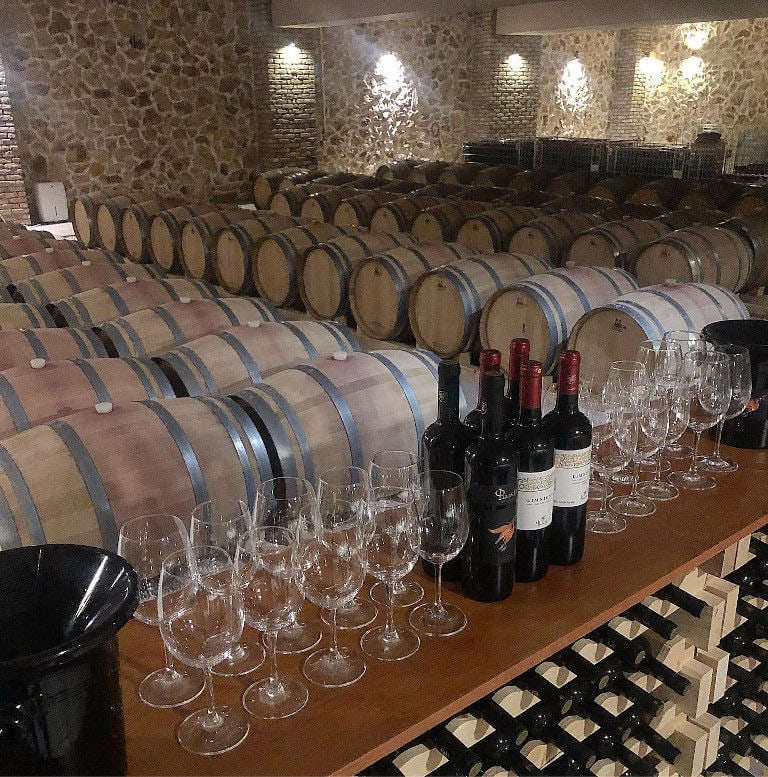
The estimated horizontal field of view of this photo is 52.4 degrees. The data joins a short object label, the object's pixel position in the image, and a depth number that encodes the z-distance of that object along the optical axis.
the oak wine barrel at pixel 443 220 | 6.30
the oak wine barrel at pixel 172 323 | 3.13
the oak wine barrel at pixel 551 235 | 5.43
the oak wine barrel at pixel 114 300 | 3.67
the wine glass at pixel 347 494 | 1.43
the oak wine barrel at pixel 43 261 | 4.53
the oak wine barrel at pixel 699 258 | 4.57
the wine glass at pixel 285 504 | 1.37
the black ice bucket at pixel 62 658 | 0.91
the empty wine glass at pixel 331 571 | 1.29
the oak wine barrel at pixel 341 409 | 2.11
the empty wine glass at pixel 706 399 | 1.98
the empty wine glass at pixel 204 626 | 1.15
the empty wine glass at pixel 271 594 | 1.23
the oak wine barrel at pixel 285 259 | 5.52
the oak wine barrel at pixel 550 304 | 3.85
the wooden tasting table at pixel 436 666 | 1.16
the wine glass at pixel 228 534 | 1.29
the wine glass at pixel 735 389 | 2.03
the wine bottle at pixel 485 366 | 1.49
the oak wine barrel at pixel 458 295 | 4.38
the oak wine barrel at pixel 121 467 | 1.76
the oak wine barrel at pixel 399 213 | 6.72
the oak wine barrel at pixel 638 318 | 3.31
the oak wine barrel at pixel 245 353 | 2.63
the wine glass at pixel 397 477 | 1.48
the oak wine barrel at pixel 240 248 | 5.89
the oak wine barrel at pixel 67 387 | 2.24
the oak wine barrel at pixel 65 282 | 4.17
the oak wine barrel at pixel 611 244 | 5.03
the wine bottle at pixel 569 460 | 1.54
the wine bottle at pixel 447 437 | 1.56
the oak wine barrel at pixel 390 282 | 4.77
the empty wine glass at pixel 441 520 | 1.37
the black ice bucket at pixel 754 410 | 2.15
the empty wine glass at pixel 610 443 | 1.80
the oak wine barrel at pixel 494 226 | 5.84
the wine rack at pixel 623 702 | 1.52
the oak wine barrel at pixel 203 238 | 6.24
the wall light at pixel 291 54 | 10.80
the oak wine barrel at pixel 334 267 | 5.20
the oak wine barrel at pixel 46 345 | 2.79
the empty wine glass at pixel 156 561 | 1.27
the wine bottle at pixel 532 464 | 1.46
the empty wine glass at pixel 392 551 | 1.33
